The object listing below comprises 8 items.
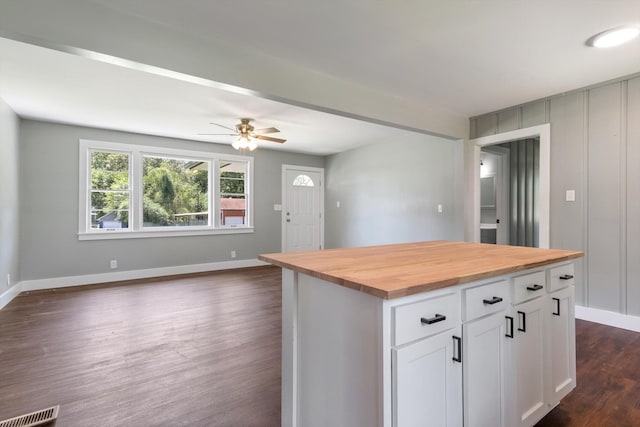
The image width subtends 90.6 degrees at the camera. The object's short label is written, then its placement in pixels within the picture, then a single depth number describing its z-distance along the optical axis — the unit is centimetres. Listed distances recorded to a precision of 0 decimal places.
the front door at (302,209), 672
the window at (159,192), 485
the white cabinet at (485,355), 124
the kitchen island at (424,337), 104
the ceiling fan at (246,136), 427
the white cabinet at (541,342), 146
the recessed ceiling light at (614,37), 217
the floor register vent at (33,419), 164
